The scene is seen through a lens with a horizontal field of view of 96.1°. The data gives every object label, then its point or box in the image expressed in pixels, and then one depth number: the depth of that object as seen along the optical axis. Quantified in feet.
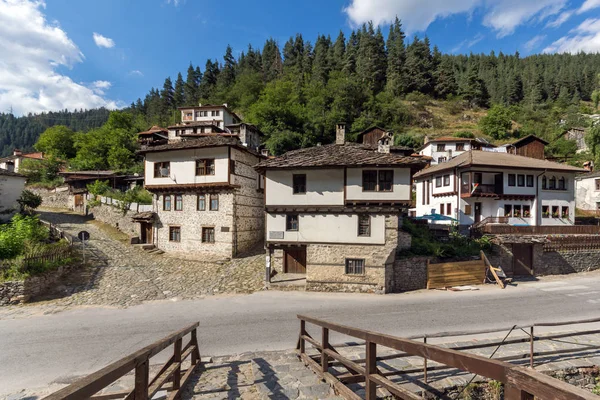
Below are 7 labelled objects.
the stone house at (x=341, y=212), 54.85
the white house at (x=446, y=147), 152.97
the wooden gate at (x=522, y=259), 70.38
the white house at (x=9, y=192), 78.74
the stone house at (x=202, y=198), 73.00
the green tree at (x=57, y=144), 203.51
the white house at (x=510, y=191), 86.12
